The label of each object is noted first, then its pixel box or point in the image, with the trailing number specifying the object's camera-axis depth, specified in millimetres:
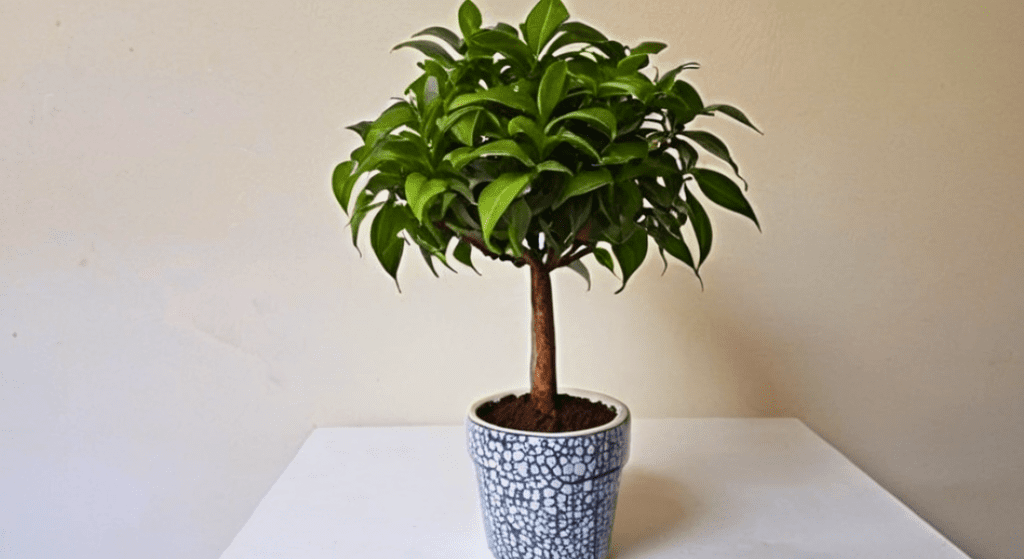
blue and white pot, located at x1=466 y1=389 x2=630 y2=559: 700
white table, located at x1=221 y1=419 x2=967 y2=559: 781
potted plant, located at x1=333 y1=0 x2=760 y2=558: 642
